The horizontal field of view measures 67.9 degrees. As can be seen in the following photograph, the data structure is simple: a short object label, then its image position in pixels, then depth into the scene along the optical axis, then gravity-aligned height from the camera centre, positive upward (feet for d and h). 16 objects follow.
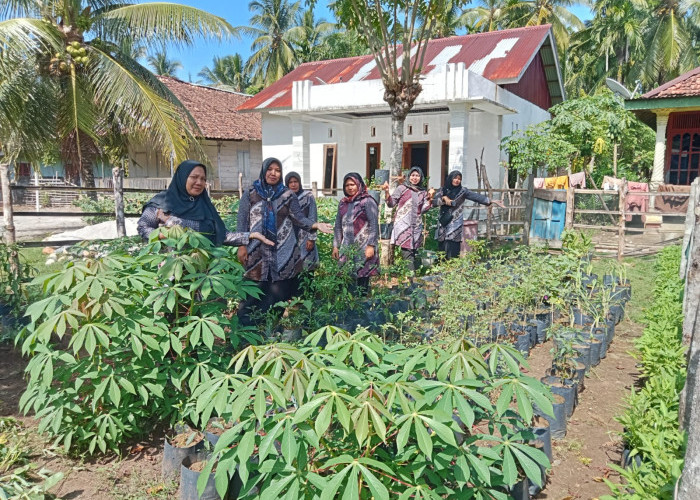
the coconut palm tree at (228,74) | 109.50 +25.29
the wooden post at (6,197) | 21.03 -0.53
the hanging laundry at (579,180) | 42.09 +0.91
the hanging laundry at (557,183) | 37.76 +0.58
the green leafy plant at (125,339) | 7.43 -2.32
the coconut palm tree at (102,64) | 30.63 +7.41
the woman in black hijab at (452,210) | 20.52 -0.81
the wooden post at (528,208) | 29.73 -1.00
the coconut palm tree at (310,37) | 82.79 +25.14
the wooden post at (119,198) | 26.45 -0.68
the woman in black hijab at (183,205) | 11.59 -0.43
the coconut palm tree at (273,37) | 82.84 +24.13
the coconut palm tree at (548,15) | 69.46 +24.52
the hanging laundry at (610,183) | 43.83 +0.74
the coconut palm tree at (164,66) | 113.60 +27.07
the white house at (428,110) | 36.99 +6.31
